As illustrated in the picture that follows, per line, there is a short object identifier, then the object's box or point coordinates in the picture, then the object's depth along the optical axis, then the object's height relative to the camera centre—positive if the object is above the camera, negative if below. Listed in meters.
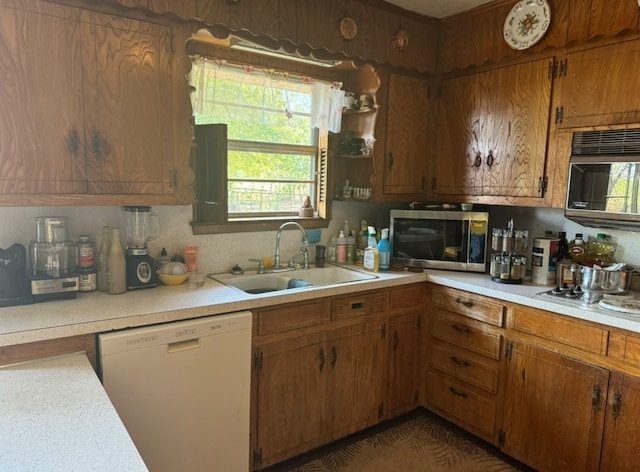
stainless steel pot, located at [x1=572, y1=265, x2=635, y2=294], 2.14 -0.38
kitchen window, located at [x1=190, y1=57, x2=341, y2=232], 2.45 +0.32
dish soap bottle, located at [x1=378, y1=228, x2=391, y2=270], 2.74 -0.36
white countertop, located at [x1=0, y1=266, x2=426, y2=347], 1.57 -0.49
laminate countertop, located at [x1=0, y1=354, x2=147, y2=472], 0.98 -0.62
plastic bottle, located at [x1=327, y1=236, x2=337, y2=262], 2.96 -0.38
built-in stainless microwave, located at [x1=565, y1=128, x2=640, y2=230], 2.09 +0.12
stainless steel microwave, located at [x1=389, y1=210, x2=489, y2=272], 2.69 -0.26
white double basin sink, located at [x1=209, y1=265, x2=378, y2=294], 2.50 -0.51
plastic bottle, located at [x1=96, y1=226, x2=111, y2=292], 2.02 -0.34
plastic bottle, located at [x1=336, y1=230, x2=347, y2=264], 2.91 -0.36
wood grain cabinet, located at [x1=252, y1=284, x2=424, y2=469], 2.14 -0.94
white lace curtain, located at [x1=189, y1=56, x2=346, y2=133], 2.40 +0.62
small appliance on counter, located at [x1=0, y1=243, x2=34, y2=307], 1.75 -0.38
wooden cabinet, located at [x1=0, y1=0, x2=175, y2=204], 1.66 +0.35
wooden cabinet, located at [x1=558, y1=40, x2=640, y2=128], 2.09 +0.59
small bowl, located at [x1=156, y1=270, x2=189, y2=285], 2.19 -0.44
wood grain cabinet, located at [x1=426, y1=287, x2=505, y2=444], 2.40 -0.94
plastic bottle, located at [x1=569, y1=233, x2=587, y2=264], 2.47 -0.27
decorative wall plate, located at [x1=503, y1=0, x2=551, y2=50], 2.36 +0.99
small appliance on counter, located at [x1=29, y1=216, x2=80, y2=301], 1.84 -0.33
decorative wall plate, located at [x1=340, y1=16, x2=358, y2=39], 2.43 +0.94
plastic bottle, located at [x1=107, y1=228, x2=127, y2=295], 1.99 -0.36
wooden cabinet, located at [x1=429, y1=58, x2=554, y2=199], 2.46 +0.41
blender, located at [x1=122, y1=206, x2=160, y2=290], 2.08 -0.28
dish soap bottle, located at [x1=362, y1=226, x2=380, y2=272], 2.70 -0.38
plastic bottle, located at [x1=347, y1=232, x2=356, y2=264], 2.91 -0.37
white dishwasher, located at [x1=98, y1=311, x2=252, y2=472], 1.69 -0.83
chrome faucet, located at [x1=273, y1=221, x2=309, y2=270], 2.65 -0.27
